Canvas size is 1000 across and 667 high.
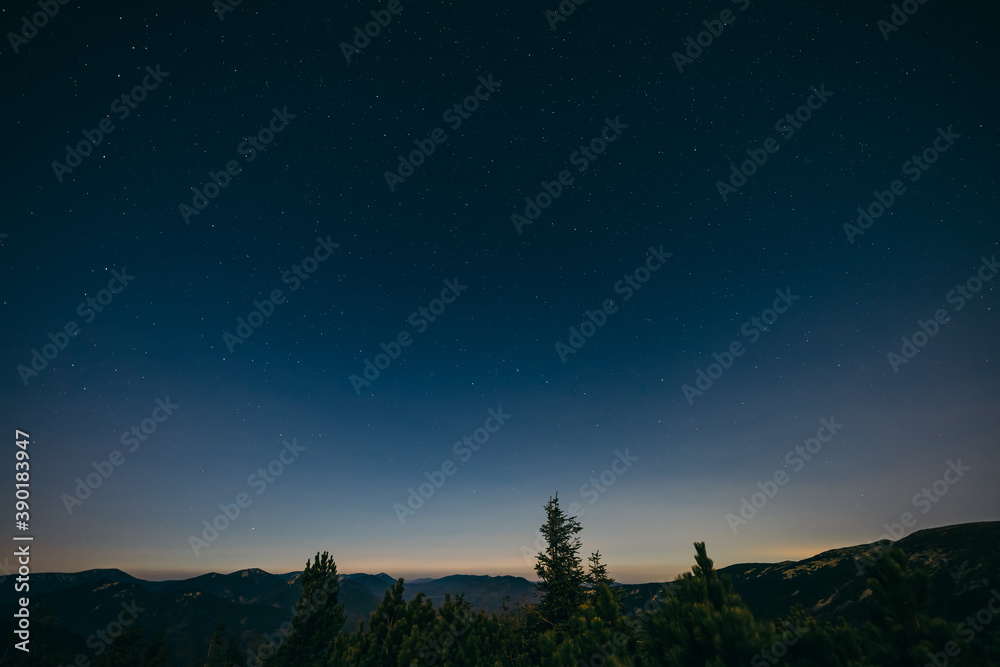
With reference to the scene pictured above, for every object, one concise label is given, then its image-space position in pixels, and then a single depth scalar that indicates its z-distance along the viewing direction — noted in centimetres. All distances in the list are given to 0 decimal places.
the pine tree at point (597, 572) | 2678
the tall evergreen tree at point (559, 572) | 2142
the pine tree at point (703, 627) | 573
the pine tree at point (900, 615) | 561
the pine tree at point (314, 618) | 1980
